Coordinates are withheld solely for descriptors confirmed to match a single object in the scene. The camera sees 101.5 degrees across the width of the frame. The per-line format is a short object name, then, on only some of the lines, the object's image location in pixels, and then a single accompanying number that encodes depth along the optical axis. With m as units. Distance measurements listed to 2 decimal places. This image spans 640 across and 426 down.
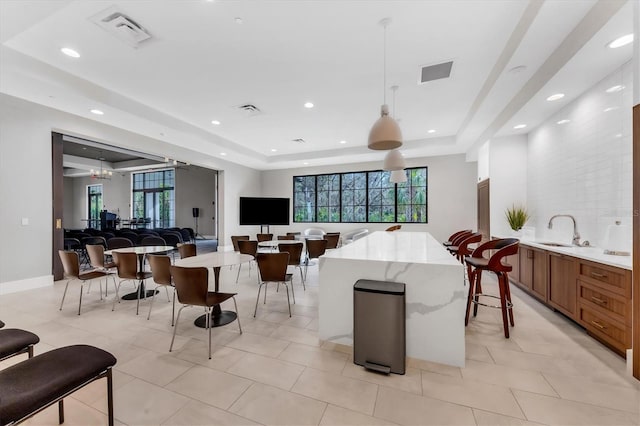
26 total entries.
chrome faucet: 3.51
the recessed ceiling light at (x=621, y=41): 2.39
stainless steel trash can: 2.05
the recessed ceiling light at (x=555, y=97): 3.50
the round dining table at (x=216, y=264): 2.88
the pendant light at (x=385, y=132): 2.94
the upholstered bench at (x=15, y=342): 1.60
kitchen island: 2.15
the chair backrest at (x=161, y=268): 3.07
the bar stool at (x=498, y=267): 2.67
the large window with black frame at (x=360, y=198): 8.60
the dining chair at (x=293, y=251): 4.50
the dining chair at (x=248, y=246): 5.01
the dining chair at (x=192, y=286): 2.45
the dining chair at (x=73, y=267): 3.48
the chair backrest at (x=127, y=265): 3.51
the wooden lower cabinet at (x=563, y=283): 2.89
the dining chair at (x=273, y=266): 3.37
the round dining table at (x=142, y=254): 3.89
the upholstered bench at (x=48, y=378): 1.10
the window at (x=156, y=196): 13.50
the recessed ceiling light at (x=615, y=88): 2.87
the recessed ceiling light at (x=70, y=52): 3.23
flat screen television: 8.51
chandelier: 10.59
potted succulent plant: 4.76
